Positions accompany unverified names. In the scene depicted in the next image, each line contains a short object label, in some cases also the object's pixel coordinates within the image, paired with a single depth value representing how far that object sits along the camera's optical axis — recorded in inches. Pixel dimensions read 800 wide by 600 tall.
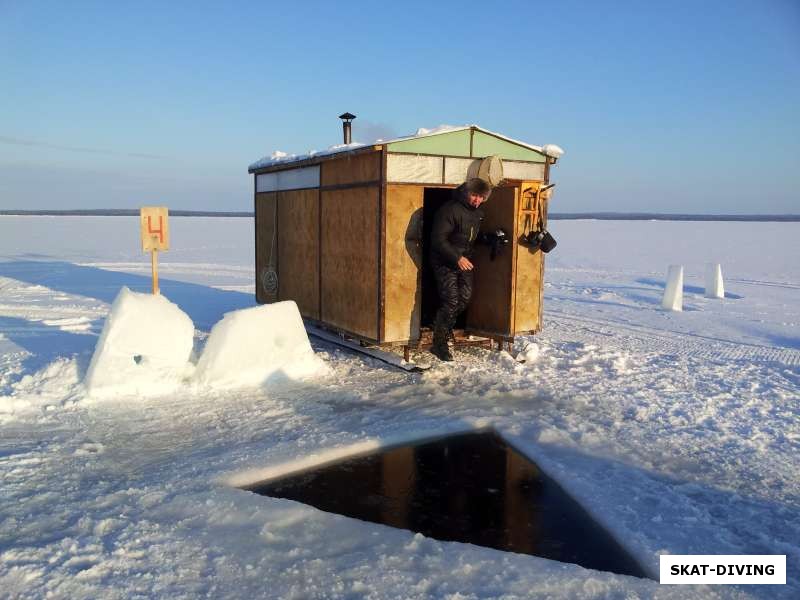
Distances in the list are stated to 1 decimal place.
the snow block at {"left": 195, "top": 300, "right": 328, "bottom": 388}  260.8
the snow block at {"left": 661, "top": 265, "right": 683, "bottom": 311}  479.2
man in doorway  282.5
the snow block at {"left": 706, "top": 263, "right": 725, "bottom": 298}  546.9
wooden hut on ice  285.7
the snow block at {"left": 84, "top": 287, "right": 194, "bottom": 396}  244.4
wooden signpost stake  323.9
